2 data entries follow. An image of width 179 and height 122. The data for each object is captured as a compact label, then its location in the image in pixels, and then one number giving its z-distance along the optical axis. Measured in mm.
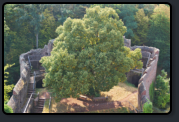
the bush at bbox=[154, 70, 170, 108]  26094
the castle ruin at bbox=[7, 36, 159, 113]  18931
